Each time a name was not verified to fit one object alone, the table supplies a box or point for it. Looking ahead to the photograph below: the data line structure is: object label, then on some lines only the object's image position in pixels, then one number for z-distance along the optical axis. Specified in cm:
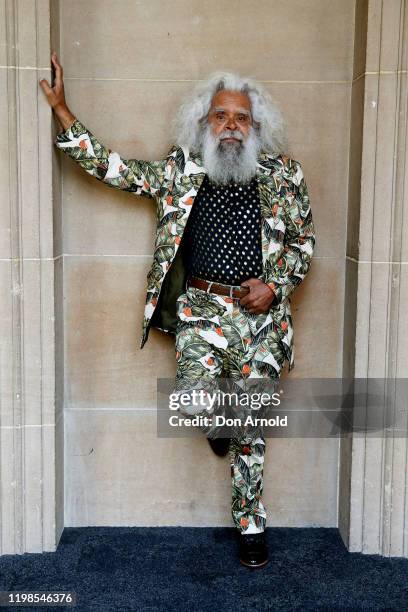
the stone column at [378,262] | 327
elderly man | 326
